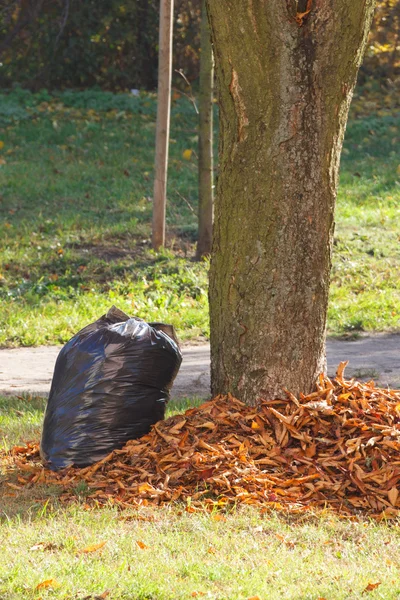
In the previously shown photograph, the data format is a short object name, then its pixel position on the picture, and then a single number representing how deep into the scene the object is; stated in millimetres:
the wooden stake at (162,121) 18766
